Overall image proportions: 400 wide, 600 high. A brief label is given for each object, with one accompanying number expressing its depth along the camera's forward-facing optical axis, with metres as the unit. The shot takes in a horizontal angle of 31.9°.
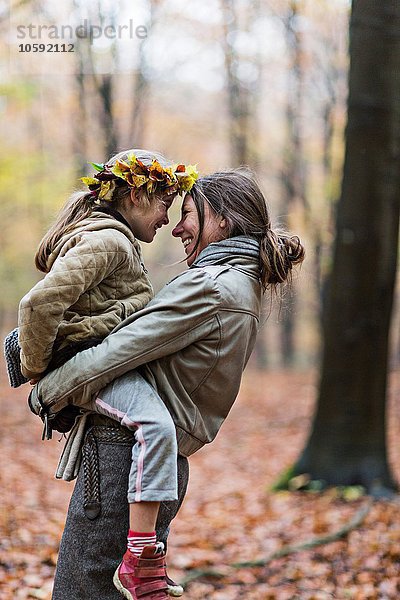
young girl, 2.30
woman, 2.37
